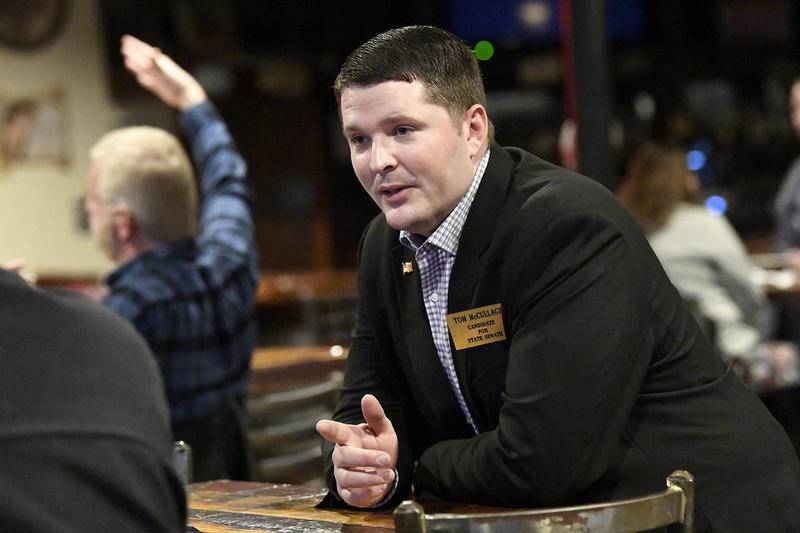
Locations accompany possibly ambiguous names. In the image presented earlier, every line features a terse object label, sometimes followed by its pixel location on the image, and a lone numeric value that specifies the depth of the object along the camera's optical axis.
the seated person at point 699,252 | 10.59
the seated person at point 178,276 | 6.58
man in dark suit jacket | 3.83
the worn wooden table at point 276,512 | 3.80
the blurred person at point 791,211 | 12.82
